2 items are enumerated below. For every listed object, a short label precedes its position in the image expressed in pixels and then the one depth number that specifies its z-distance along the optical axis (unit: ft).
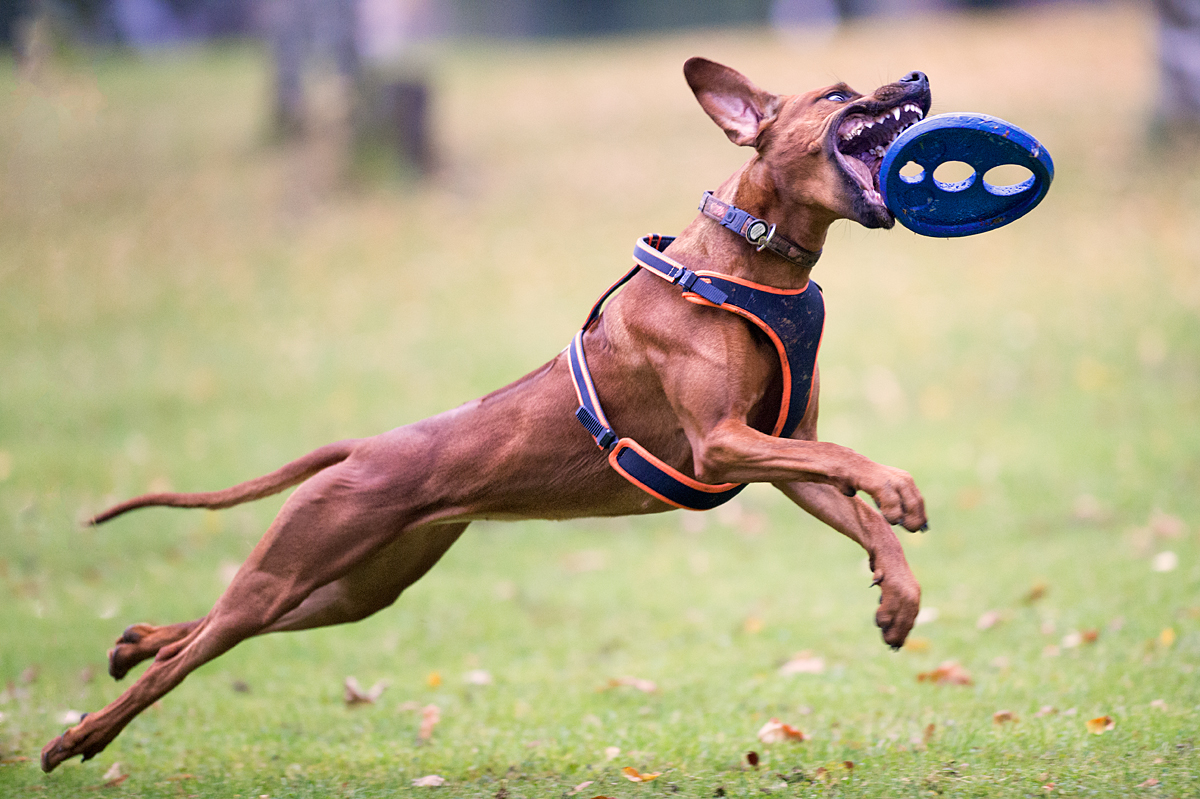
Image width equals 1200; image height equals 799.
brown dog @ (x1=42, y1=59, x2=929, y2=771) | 29.01
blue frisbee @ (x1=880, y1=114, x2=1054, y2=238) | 27.81
